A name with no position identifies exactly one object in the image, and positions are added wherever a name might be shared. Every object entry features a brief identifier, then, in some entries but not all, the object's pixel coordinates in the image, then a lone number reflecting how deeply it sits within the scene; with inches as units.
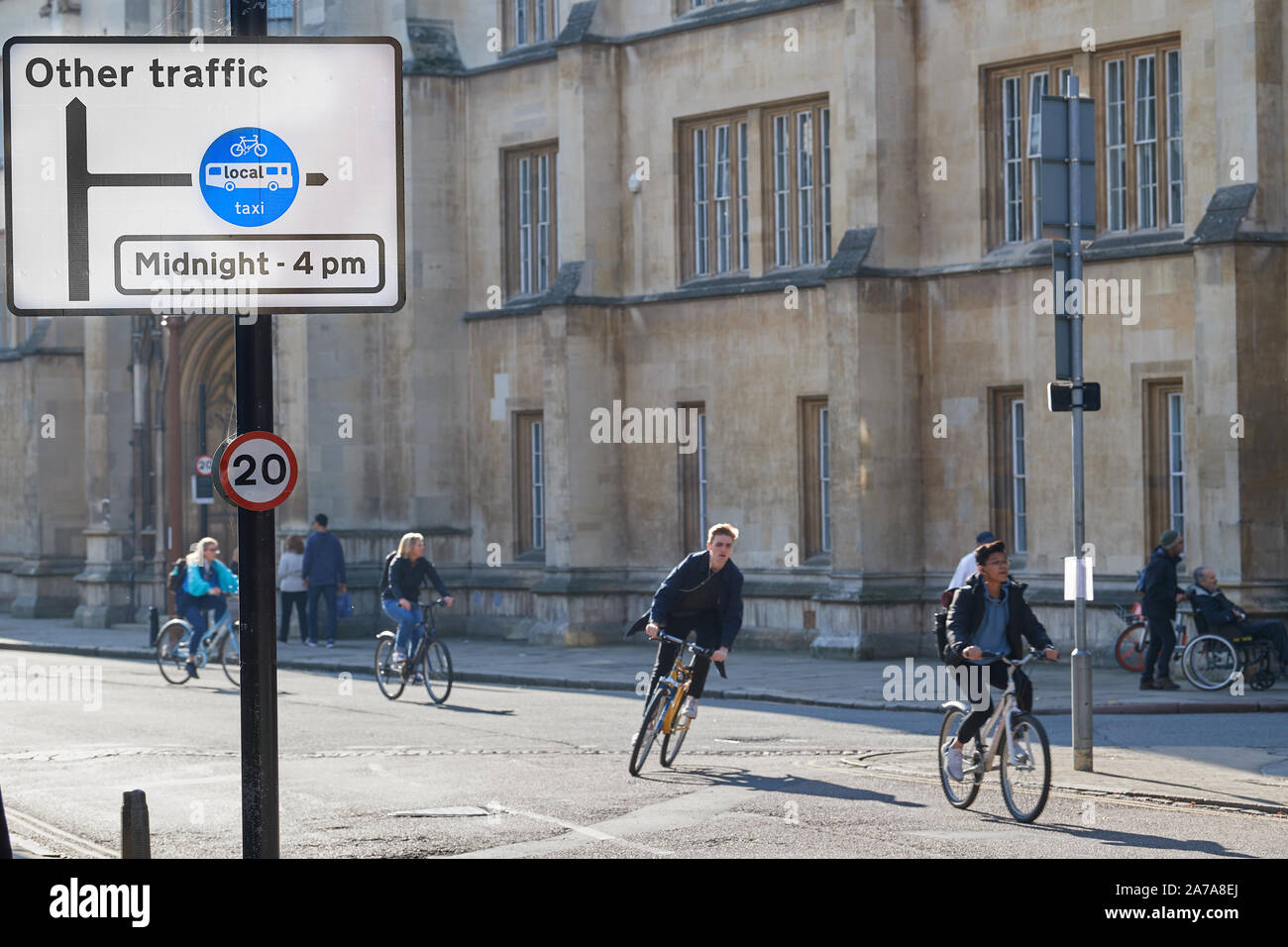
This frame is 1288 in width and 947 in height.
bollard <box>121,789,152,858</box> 335.3
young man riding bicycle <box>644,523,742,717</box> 593.6
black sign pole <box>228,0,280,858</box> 298.8
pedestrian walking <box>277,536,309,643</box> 1209.4
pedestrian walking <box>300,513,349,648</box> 1190.9
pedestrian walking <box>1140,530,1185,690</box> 821.2
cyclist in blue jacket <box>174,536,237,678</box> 969.5
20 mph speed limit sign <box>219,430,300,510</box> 304.0
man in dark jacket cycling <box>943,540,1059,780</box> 494.9
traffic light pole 576.4
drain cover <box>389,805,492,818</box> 494.6
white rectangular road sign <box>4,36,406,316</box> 286.8
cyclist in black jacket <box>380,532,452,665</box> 855.7
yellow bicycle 576.7
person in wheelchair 810.8
